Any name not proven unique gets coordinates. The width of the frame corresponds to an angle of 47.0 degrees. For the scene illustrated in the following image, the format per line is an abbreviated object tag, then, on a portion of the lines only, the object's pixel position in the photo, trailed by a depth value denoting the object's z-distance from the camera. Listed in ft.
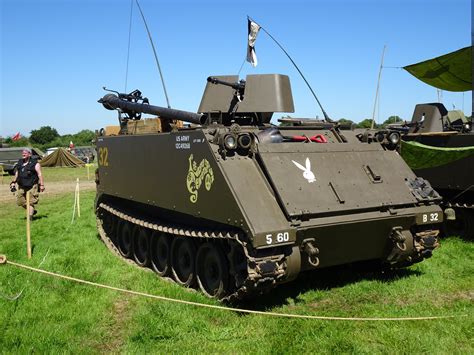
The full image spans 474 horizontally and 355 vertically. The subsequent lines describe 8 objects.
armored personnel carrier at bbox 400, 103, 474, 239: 34.01
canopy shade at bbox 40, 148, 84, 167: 124.88
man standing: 44.73
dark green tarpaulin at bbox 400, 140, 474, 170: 34.01
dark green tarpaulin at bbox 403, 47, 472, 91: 44.29
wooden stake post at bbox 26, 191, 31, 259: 28.77
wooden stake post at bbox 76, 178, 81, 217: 46.48
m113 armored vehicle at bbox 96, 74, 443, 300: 20.24
